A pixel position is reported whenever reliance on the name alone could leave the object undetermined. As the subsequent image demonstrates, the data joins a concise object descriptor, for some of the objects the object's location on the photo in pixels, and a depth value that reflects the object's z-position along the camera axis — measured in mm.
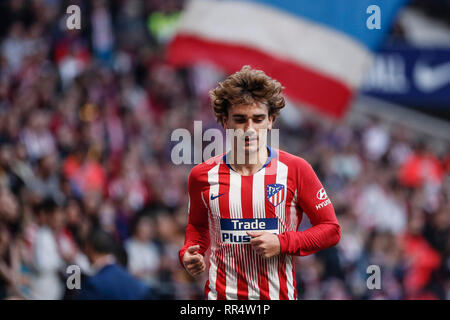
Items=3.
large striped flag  16406
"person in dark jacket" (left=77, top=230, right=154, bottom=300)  10930
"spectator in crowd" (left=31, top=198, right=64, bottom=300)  15173
